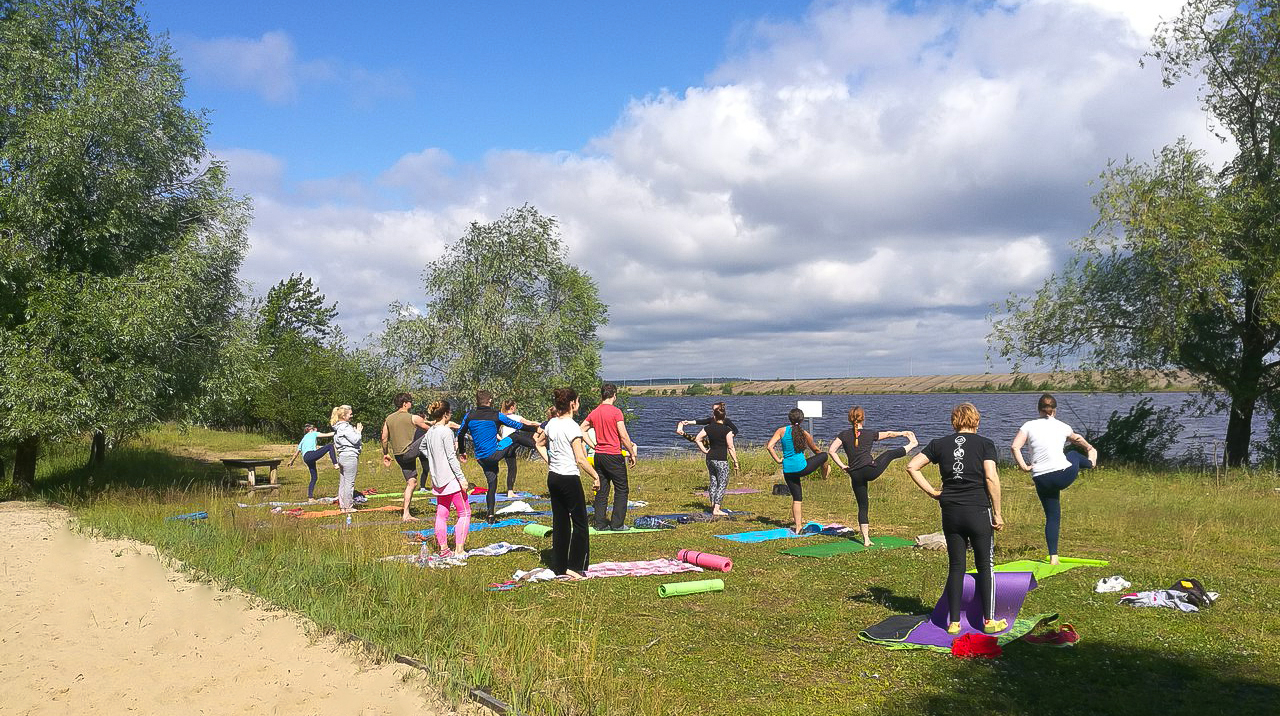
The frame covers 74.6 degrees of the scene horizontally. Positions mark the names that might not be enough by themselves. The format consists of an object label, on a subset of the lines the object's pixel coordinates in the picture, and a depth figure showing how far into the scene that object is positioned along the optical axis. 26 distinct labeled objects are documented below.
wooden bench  18.98
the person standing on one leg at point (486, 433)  12.96
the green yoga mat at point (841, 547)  10.64
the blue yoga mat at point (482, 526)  12.00
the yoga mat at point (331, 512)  13.61
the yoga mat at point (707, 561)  9.50
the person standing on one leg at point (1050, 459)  9.34
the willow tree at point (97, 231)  14.32
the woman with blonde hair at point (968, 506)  6.62
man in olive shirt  14.23
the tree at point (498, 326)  34.00
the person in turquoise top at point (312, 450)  15.95
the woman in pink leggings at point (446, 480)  9.41
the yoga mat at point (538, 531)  11.95
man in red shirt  11.73
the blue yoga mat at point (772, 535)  11.82
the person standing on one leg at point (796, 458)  11.88
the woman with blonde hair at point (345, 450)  14.05
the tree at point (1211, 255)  20.06
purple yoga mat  6.89
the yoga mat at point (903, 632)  6.61
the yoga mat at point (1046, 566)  8.70
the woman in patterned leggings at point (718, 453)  13.77
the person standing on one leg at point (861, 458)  10.90
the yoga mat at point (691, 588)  8.33
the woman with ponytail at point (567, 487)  8.72
